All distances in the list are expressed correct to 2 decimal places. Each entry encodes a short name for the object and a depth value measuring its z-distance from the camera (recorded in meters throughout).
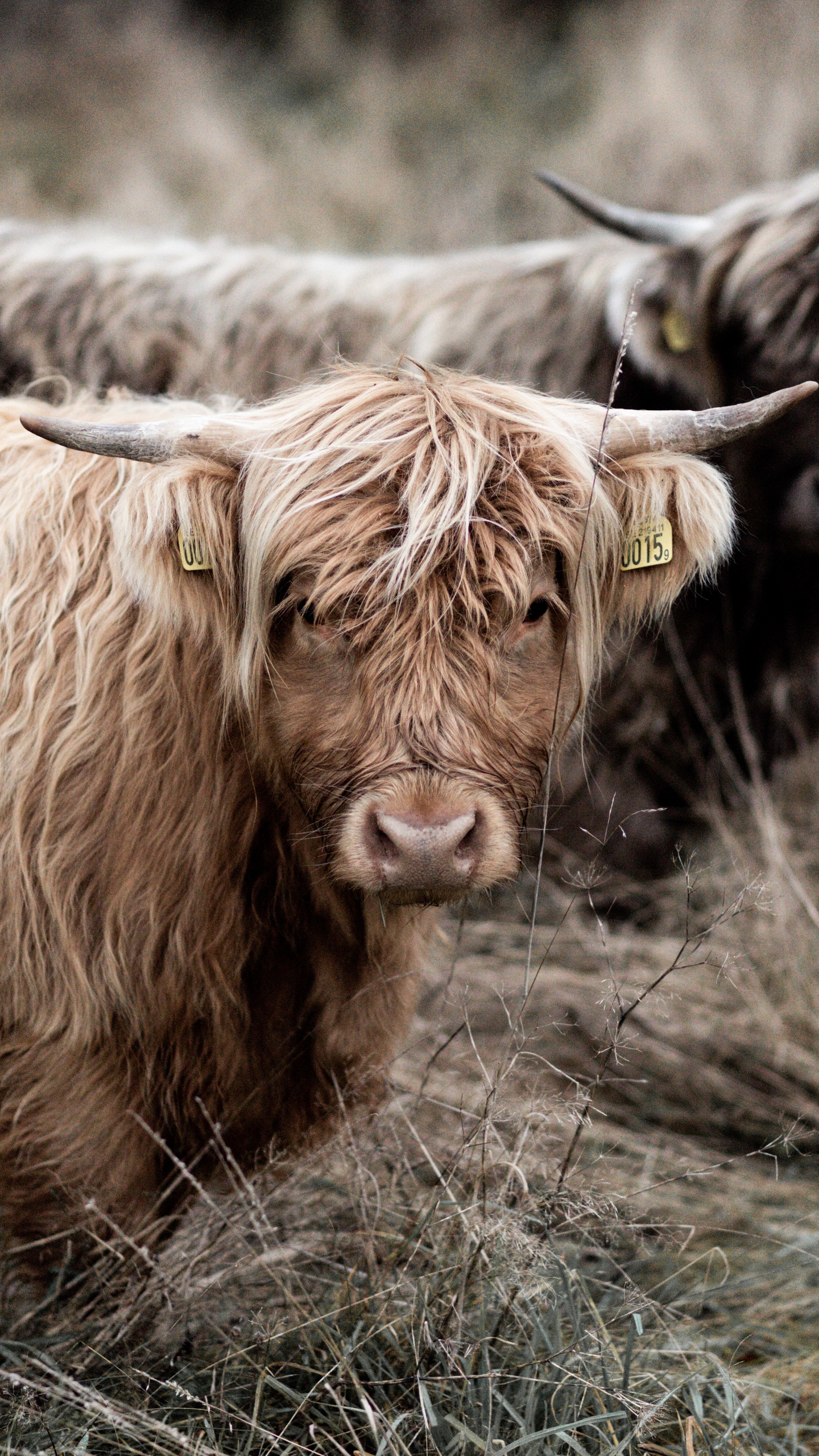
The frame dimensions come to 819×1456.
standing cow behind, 8.09
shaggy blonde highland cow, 3.69
